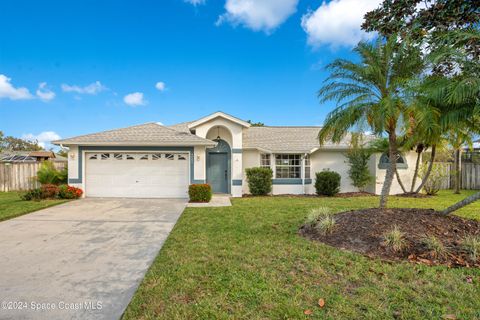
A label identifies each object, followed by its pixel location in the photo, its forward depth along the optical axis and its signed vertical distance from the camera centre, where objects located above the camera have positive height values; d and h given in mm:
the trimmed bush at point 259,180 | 13453 -1154
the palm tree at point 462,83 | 4699 +1468
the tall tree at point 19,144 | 49094 +3632
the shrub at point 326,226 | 5583 -1547
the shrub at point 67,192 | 11617 -1491
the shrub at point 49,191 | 11266 -1376
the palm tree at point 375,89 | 5973 +1837
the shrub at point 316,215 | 6149 -1451
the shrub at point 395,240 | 4520 -1561
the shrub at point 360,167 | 14133 -522
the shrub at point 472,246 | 4169 -1583
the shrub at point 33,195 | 11000 -1529
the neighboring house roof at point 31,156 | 25645 +544
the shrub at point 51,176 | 13578 -828
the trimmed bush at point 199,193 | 11195 -1526
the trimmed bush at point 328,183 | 13469 -1356
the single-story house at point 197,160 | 12328 -28
